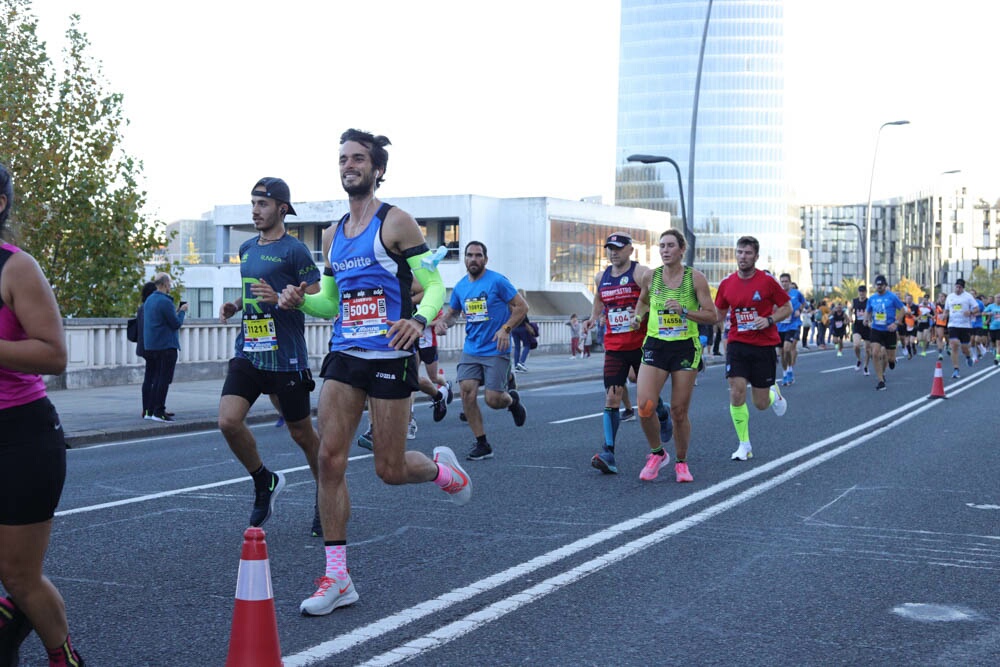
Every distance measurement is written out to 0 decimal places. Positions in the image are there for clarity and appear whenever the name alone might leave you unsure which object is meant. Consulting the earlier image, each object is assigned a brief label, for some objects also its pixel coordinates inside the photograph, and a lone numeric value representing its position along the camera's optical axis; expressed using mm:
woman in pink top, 3344
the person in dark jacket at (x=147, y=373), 14367
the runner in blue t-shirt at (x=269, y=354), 6840
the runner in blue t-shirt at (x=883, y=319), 21094
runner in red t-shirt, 10586
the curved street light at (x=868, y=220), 43281
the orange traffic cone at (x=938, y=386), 18219
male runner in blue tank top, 5234
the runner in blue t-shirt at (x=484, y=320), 10789
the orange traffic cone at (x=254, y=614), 3727
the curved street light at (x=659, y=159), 27544
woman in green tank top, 9016
